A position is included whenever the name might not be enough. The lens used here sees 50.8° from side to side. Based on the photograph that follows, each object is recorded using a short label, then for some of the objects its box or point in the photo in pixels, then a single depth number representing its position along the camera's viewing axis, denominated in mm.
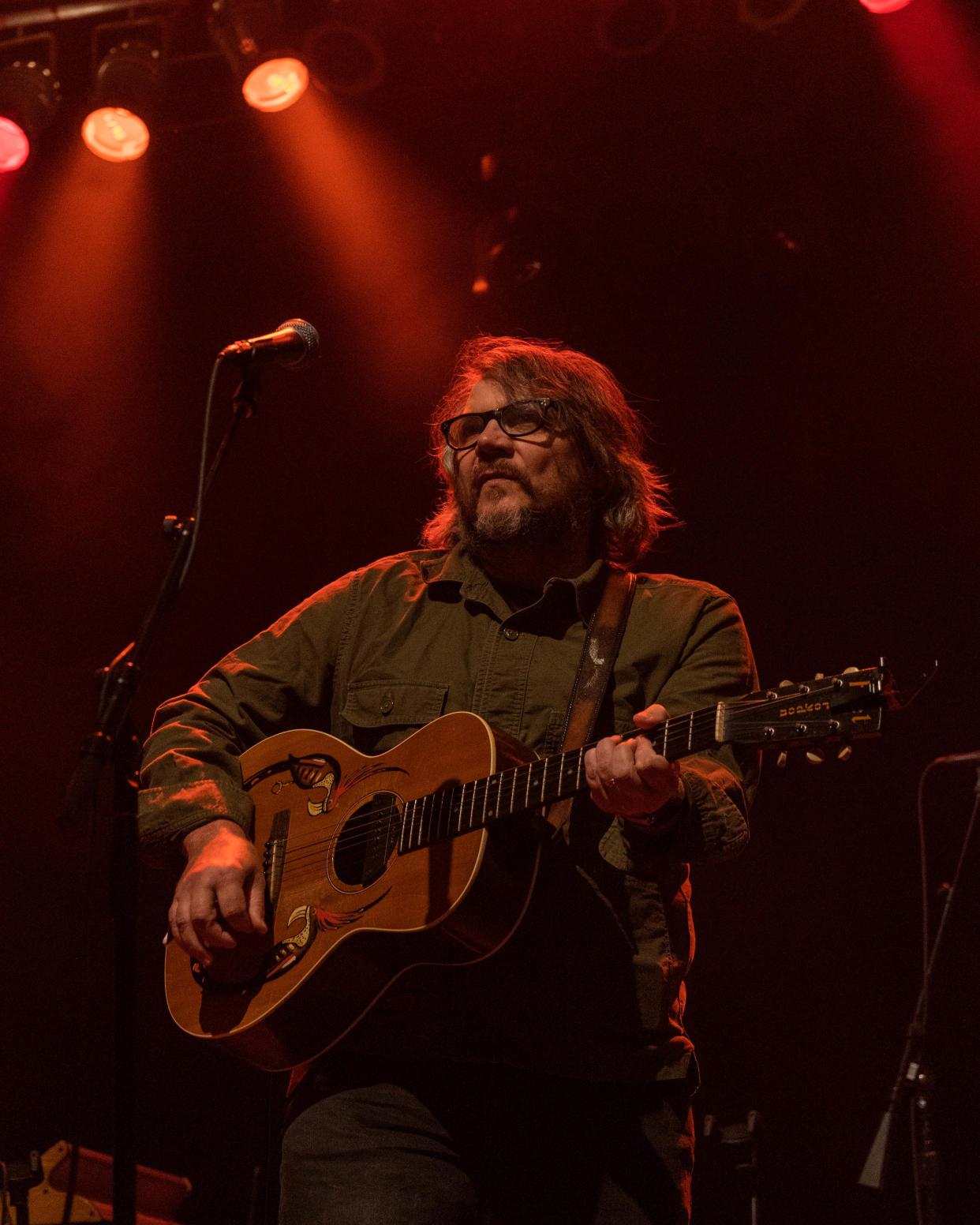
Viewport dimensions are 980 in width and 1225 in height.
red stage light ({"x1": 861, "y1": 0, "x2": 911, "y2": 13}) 4383
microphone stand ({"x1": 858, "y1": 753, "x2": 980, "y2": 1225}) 3414
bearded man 2250
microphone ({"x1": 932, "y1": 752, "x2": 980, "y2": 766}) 4008
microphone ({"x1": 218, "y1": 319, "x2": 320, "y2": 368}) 2467
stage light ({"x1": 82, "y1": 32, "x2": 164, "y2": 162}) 4941
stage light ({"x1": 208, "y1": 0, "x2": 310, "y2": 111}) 4730
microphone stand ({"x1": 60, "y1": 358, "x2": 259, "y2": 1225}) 1847
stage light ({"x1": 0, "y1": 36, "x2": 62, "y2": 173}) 5012
